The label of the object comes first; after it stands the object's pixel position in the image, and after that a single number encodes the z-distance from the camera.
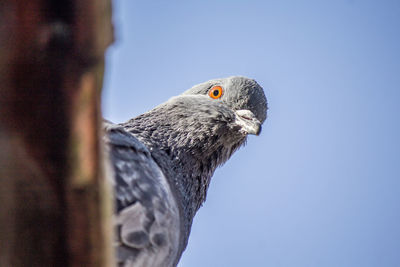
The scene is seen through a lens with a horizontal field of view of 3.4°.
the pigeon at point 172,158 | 3.34
